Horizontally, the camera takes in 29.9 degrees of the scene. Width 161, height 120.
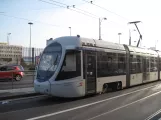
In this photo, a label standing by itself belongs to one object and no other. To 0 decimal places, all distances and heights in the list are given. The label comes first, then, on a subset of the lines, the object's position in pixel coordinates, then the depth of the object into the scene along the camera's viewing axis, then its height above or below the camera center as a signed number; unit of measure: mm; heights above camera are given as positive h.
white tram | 13805 -85
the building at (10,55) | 38256 +1593
